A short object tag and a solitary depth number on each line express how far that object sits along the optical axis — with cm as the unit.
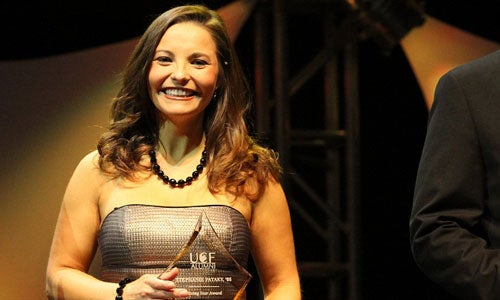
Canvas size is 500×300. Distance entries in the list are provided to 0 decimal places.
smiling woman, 486
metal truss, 801
